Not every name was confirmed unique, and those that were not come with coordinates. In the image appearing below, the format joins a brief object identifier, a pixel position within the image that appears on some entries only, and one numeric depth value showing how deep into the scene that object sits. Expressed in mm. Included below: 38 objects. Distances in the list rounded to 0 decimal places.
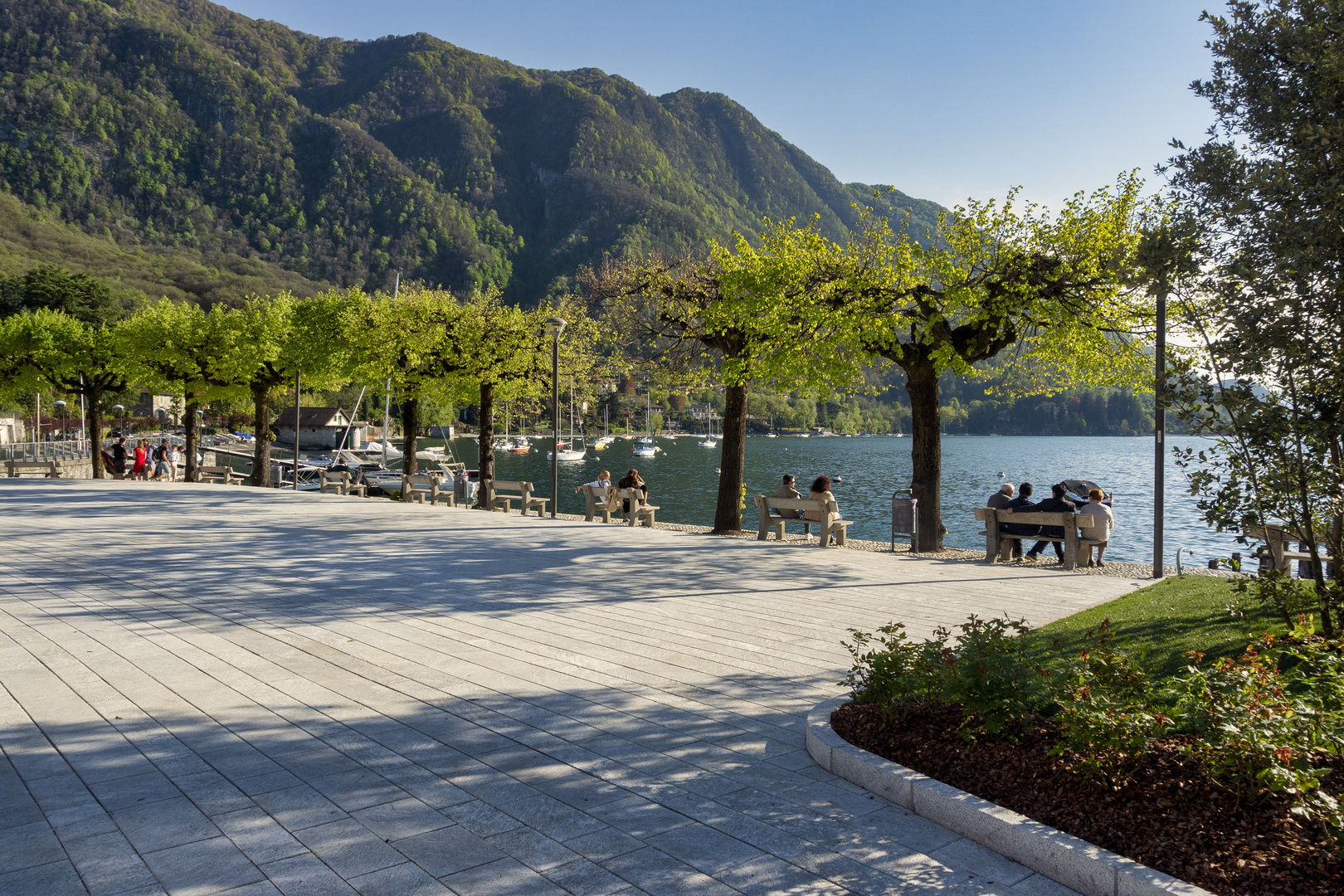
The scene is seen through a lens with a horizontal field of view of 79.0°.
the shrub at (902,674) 4410
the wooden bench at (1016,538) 11438
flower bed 3000
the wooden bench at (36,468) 30302
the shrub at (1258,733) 3010
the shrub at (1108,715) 3510
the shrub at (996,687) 4070
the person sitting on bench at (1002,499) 14039
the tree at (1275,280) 4738
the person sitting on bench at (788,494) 14492
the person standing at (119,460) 34188
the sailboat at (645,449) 108750
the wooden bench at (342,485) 24844
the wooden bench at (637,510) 16594
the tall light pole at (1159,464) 9547
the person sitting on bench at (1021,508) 12108
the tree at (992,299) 12414
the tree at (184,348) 29734
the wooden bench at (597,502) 17953
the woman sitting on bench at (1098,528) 11547
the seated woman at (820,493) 13875
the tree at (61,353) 32281
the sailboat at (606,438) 128250
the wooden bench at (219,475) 32969
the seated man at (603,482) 18984
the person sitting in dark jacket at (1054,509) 11867
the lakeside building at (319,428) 111250
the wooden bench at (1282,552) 10031
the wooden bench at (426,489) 22875
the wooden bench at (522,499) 19578
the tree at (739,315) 13484
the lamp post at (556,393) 18098
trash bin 14047
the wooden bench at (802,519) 13555
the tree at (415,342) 23906
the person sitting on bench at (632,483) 18266
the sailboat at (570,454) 94938
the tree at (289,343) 29078
